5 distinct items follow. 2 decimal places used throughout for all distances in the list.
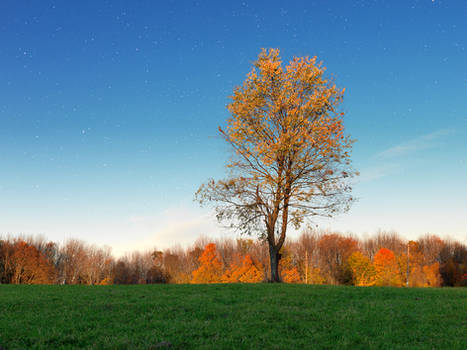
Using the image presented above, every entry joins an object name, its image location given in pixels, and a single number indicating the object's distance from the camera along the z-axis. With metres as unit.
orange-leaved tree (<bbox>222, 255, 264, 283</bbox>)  75.44
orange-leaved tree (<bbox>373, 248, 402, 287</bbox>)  77.25
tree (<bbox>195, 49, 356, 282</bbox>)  26.59
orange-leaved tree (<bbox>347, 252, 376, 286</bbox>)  74.88
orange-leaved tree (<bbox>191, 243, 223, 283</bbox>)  82.38
